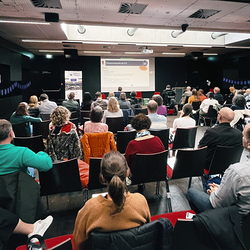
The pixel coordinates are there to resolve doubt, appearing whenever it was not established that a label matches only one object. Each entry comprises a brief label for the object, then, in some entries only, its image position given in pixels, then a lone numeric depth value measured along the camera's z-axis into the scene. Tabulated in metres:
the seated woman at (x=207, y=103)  7.00
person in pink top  3.33
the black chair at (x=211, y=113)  6.91
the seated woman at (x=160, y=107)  5.31
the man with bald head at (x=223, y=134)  2.68
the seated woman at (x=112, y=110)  4.81
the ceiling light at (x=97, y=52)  12.02
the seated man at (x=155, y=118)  3.84
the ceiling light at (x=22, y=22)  5.36
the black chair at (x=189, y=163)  2.43
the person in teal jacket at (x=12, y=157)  1.84
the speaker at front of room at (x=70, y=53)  10.61
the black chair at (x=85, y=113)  6.17
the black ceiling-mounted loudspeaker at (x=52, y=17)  5.01
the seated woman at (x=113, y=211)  1.12
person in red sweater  2.47
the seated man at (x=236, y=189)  1.38
